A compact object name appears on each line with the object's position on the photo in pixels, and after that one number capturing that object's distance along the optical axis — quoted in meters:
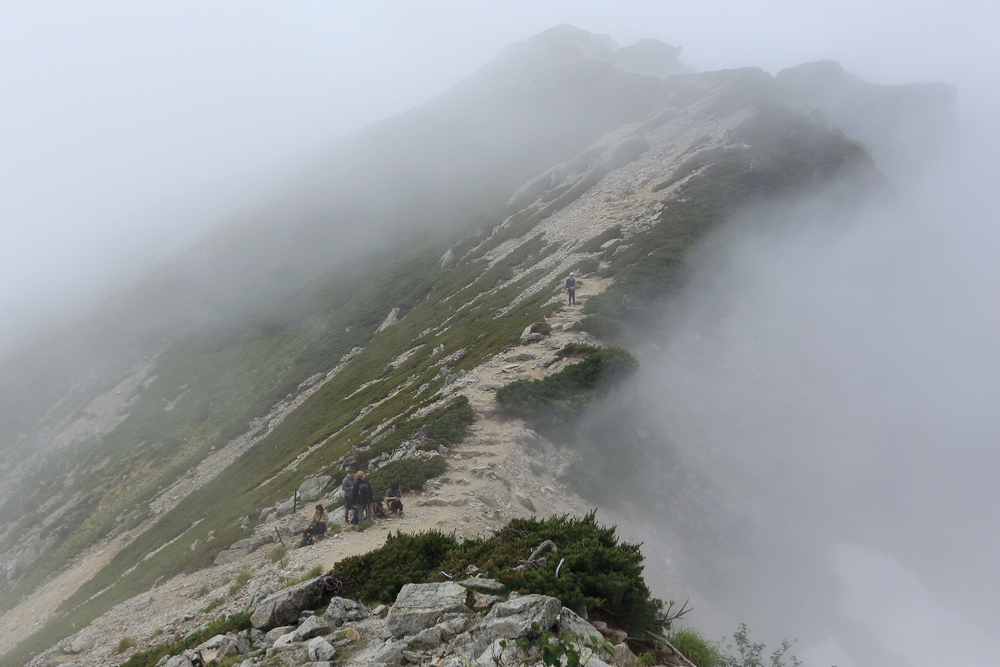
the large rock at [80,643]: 18.62
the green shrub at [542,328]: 26.66
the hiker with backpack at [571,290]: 29.89
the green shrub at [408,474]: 17.50
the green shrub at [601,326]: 25.23
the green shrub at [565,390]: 20.31
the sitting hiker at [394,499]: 16.00
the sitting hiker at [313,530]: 16.14
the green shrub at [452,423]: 19.70
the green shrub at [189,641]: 10.92
